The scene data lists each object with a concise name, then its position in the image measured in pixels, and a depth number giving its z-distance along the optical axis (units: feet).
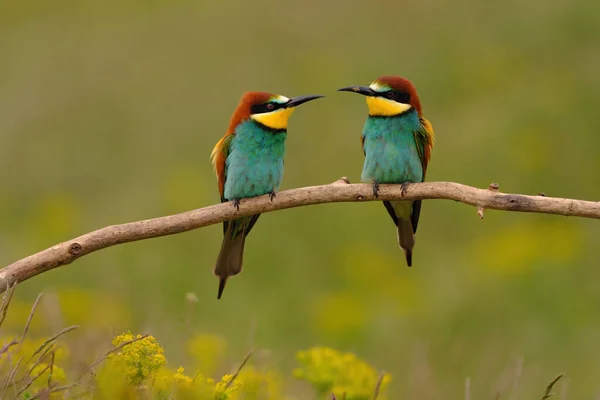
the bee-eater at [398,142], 23.06
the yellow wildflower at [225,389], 14.92
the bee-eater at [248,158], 23.16
